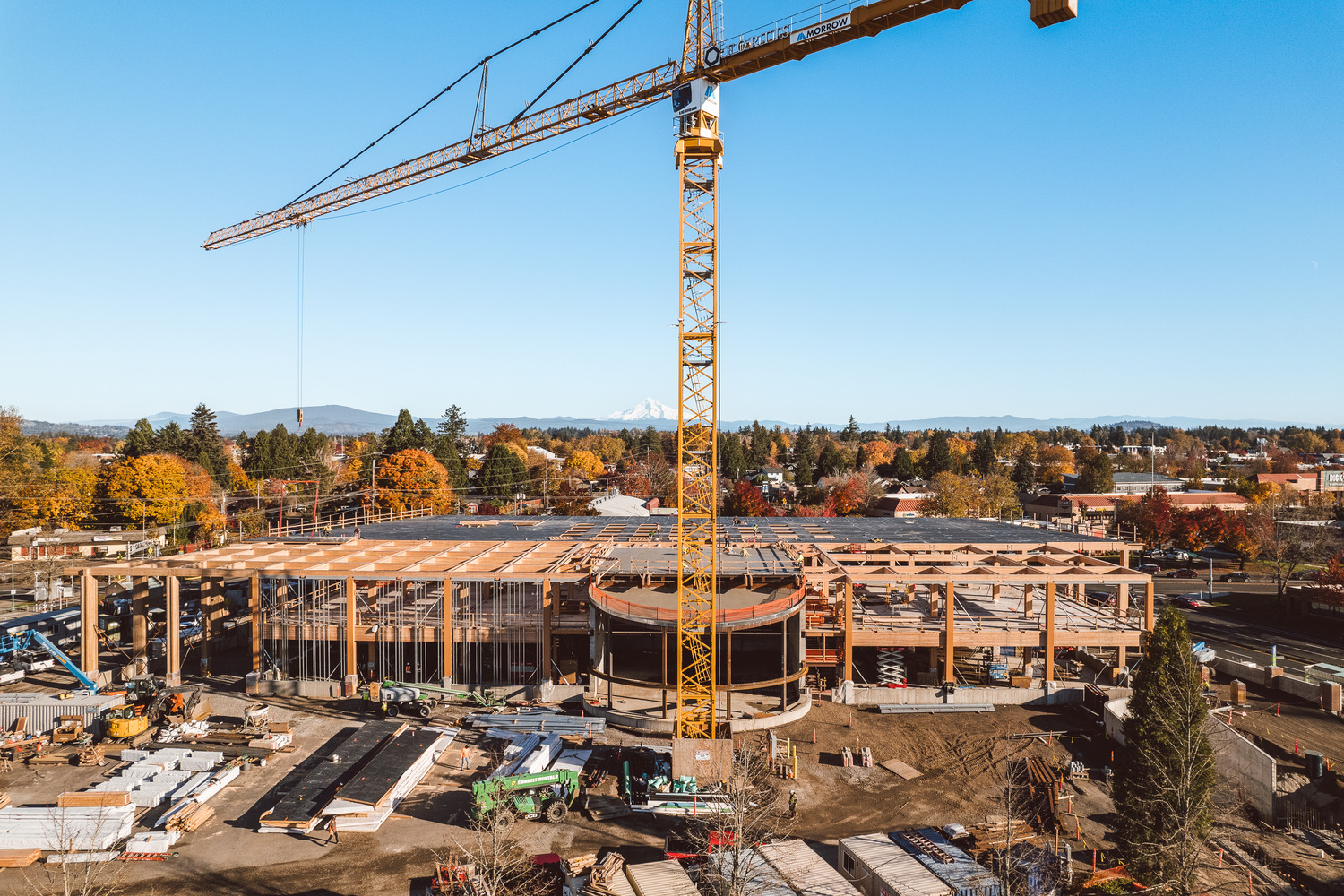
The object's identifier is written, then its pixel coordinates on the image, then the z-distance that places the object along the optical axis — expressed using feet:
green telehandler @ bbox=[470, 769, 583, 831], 75.31
